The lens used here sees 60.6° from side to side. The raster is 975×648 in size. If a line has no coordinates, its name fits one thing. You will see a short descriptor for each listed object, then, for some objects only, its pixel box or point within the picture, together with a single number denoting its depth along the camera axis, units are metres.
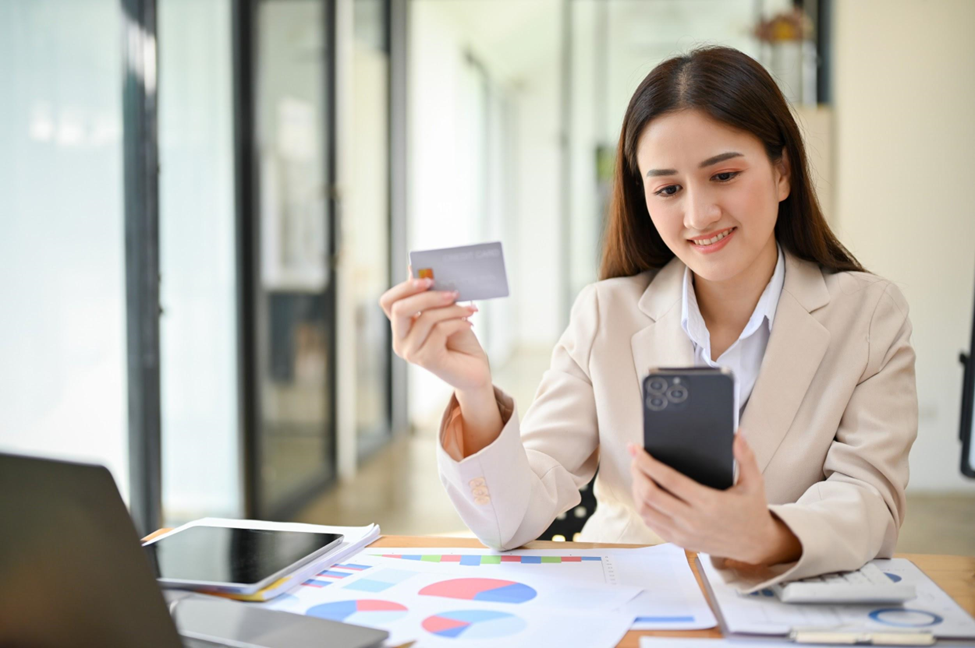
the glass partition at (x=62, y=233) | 1.98
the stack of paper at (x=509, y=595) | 0.88
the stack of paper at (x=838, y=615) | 0.84
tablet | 0.97
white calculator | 0.89
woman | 1.01
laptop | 0.75
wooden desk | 0.87
